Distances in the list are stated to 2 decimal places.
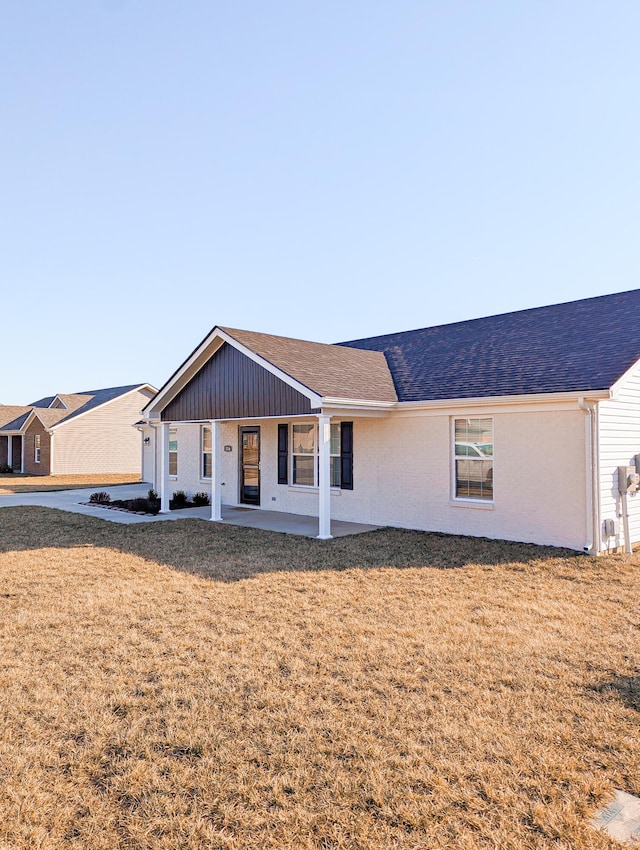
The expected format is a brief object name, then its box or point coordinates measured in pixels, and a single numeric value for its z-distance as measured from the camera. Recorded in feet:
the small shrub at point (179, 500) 54.22
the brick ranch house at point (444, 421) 30.94
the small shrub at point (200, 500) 55.01
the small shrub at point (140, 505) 50.26
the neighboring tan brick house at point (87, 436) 104.12
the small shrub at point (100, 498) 56.34
